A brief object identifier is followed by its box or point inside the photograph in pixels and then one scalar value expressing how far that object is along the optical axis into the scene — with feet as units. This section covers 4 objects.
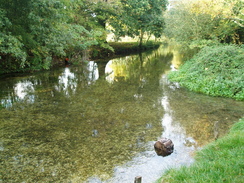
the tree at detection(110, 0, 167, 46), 83.15
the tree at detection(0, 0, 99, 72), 36.19
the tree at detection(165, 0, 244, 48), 44.73
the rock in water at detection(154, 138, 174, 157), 18.65
